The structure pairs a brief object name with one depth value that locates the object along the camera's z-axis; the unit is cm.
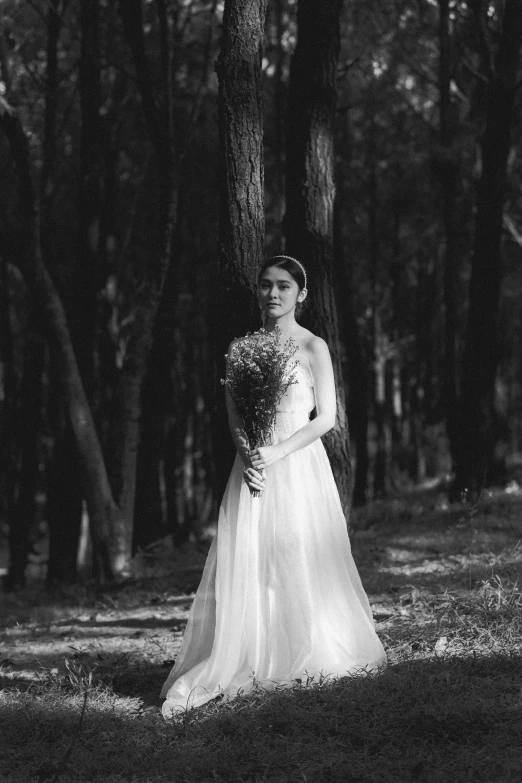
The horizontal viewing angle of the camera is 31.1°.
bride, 569
